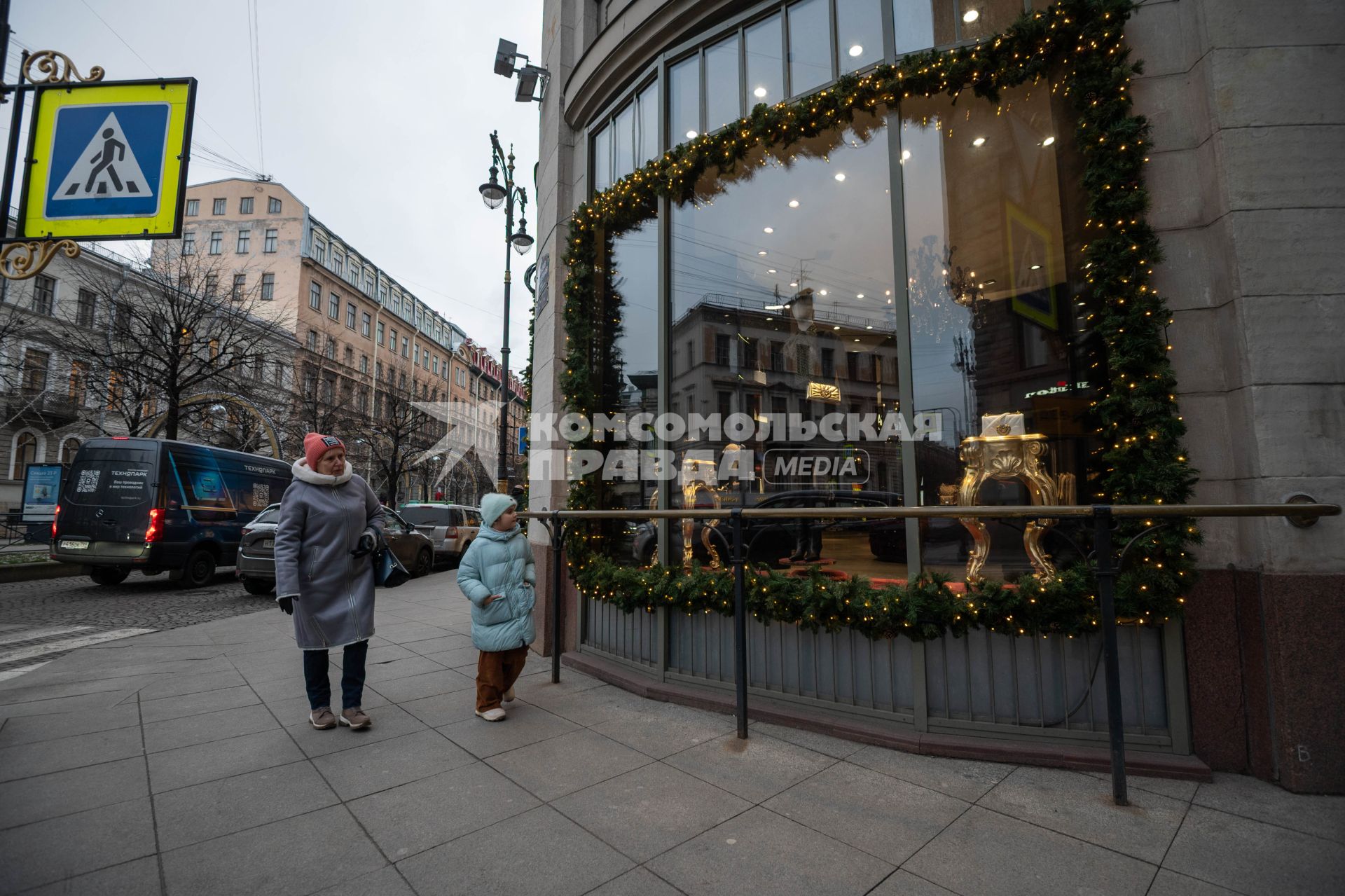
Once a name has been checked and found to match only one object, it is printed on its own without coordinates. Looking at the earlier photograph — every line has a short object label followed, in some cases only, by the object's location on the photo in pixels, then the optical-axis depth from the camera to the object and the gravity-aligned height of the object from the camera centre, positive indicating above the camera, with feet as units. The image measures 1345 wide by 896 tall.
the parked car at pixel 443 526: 56.85 -1.94
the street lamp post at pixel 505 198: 46.85 +23.90
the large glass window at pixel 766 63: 16.98 +12.16
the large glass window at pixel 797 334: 16.29 +6.29
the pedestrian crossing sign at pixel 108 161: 14.65 +8.39
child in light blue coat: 14.82 -2.24
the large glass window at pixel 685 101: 18.66 +12.28
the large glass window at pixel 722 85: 17.83 +12.14
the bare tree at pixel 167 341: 65.41 +18.88
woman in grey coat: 13.84 -1.50
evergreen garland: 11.51 +2.74
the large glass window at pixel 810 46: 16.10 +12.01
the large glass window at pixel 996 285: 13.94 +5.79
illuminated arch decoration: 69.86 +11.77
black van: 38.47 -0.30
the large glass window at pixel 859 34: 15.33 +11.72
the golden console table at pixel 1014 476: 13.51 +0.56
